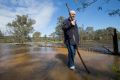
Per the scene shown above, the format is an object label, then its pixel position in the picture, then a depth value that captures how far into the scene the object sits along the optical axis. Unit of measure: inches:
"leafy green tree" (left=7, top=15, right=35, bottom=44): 873.7
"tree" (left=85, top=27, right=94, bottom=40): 1662.4
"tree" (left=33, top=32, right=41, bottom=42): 1121.0
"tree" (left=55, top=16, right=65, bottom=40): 1070.9
